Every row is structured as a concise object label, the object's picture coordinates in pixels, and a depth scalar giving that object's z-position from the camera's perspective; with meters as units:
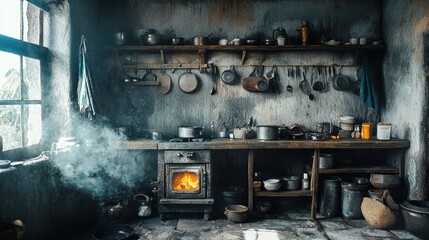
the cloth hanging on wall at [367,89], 5.91
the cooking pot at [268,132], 5.54
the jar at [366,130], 5.72
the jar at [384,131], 5.55
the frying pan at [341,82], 6.09
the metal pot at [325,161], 5.50
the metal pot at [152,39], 5.75
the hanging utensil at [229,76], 6.09
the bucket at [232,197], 5.59
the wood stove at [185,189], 5.28
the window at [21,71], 3.91
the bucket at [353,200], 5.33
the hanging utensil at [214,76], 6.14
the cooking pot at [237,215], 5.16
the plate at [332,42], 5.88
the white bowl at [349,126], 6.00
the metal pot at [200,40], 5.84
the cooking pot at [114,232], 4.44
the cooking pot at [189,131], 5.56
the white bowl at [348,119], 5.96
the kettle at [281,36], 5.82
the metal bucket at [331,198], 5.50
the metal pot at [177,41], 5.81
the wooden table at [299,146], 5.29
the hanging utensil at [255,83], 6.06
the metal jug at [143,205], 5.41
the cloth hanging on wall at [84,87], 4.90
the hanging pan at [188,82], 6.11
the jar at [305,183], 5.62
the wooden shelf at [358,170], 5.45
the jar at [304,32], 5.90
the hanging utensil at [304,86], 6.16
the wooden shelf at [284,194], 5.47
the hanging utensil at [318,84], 6.13
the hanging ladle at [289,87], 6.14
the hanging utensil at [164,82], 6.13
